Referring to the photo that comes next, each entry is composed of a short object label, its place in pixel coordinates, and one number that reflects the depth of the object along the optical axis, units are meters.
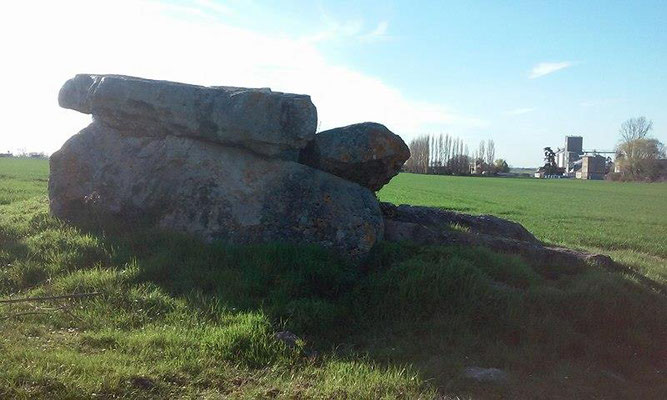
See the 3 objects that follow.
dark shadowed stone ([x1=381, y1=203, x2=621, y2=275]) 9.42
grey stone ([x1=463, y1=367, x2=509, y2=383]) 5.41
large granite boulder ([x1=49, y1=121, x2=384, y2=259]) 8.75
